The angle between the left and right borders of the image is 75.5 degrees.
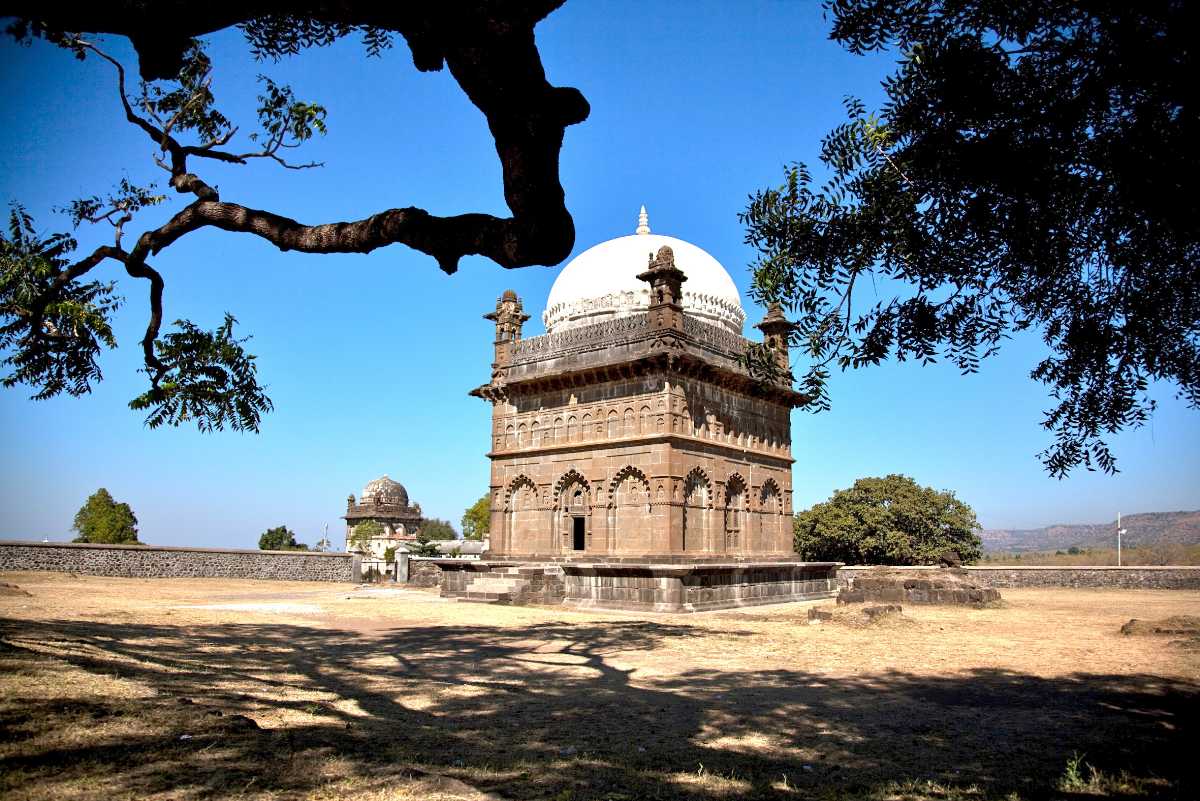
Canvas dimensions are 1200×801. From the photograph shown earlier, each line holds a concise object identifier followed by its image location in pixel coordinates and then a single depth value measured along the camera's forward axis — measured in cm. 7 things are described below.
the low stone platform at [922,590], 2112
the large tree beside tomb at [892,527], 3872
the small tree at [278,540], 6938
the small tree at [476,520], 6888
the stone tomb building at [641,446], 2273
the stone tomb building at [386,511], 6419
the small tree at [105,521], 5144
